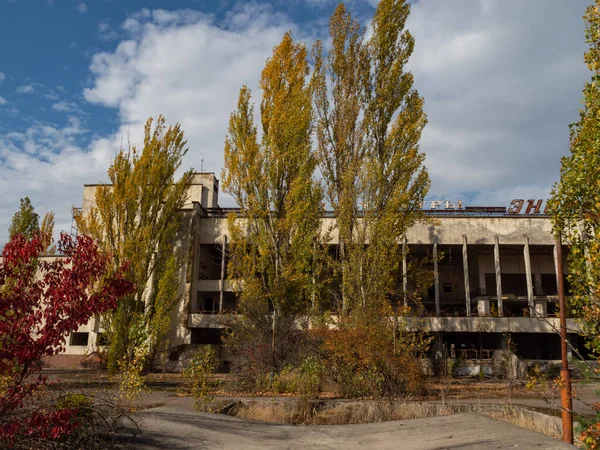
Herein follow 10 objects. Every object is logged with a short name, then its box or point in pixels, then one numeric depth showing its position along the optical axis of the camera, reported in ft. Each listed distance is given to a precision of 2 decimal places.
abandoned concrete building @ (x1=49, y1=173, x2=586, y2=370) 99.60
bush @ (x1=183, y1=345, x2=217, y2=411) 39.88
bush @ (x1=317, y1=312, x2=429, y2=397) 47.39
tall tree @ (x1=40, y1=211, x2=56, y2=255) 135.96
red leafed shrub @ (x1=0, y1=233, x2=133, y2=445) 20.67
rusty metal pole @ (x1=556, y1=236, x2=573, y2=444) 25.88
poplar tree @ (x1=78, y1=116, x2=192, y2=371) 83.97
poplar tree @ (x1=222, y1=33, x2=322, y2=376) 69.62
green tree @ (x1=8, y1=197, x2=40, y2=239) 123.65
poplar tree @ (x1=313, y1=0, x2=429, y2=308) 67.30
